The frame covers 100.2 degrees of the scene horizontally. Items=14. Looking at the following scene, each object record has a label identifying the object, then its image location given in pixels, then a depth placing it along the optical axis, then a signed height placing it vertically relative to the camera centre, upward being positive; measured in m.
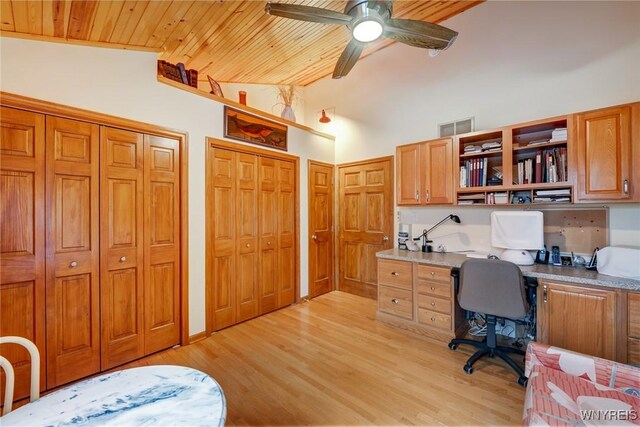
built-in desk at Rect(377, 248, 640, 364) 1.89 -0.78
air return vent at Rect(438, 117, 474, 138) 3.03 +1.01
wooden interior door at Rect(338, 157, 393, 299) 3.88 -0.10
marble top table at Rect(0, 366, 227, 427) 0.93 -0.71
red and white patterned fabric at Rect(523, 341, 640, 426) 1.20 -0.91
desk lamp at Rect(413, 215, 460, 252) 3.17 -0.26
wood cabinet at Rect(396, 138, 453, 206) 2.96 +0.47
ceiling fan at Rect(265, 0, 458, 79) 1.75 +1.32
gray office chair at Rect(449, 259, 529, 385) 2.06 -0.66
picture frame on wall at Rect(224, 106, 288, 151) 3.05 +1.05
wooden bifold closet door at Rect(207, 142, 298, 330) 2.96 -0.26
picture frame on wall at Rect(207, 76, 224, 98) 3.12 +1.49
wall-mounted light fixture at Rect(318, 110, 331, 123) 4.37 +1.56
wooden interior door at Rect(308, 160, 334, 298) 4.05 -0.22
